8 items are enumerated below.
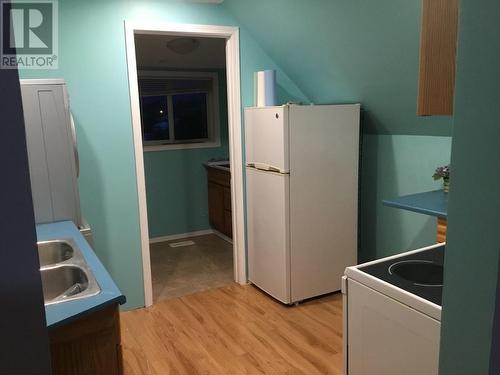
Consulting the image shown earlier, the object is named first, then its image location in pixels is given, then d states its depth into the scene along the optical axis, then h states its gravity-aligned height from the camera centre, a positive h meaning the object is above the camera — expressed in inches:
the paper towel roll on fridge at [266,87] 131.2 +10.2
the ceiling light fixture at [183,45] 163.6 +30.3
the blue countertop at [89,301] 52.2 -23.0
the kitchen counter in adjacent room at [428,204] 88.4 -19.2
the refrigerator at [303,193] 123.0 -22.2
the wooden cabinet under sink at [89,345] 54.4 -29.0
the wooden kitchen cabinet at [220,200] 188.4 -35.5
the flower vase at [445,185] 106.8 -17.1
